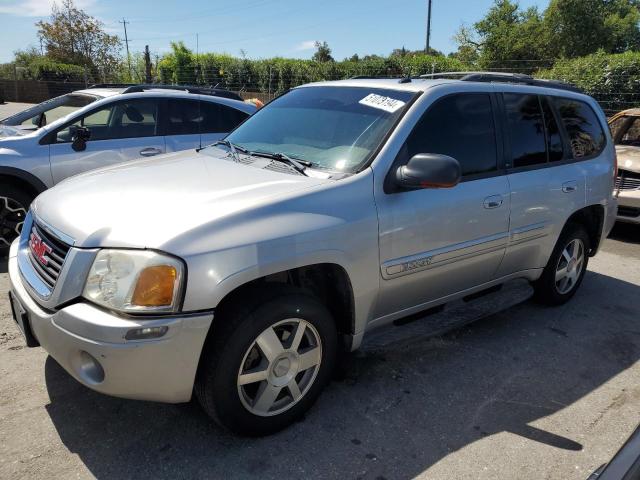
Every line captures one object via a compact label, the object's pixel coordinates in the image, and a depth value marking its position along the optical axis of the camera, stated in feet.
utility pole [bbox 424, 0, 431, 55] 135.72
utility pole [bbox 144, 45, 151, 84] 71.38
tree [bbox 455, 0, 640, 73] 125.59
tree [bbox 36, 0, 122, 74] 156.87
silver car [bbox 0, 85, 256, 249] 16.93
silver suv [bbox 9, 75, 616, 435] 7.22
